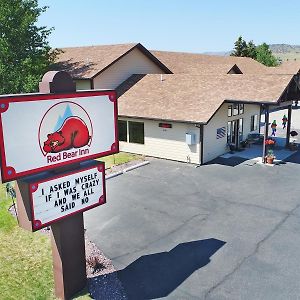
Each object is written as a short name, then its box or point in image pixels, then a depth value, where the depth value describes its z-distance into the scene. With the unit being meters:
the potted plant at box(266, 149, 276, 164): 22.31
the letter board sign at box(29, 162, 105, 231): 8.66
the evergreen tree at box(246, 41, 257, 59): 67.81
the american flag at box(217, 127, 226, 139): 23.92
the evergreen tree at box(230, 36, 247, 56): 66.94
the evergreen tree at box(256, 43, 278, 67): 74.50
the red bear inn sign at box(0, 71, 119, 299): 7.96
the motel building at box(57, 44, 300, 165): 22.48
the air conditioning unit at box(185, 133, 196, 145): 22.14
